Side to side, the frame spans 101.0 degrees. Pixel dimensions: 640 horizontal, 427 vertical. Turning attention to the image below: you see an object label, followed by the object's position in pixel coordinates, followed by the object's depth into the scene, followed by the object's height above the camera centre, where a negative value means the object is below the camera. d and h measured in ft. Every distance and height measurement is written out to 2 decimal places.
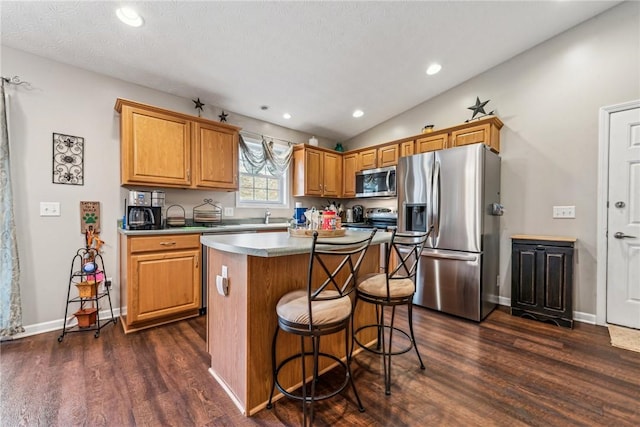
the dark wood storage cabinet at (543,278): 8.66 -2.35
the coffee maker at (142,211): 8.66 -0.08
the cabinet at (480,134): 10.20 +3.05
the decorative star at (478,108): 10.58 +4.15
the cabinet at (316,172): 14.15 +2.10
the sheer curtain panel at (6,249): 7.23 -1.12
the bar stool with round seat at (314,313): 4.20 -1.73
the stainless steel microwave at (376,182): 13.19 +1.43
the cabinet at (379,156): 13.29 +2.81
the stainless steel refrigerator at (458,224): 9.14 -0.56
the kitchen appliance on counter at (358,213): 15.52 -0.22
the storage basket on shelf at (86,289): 8.11 -2.49
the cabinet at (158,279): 7.98 -2.26
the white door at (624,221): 8.35 -0.35
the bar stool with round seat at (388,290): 5.48 -1.73
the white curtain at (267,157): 12.77 +2.63
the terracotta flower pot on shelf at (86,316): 8.06 -3.33
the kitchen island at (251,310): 4.80 -1.97
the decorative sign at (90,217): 8.68 -0.28
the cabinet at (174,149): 8.66 +2.17
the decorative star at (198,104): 10.69 +4.26
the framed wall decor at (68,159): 8.26 +1.58
